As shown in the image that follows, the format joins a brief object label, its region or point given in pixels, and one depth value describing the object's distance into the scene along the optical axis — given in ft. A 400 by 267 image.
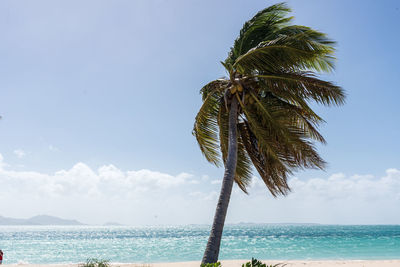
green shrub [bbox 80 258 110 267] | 29.49
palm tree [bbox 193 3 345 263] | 23.49
